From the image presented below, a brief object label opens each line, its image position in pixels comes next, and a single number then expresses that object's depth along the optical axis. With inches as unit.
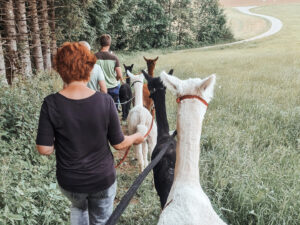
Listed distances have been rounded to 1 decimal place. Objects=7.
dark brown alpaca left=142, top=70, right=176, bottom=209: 111.8
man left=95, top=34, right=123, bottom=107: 199.9
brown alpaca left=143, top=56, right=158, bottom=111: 255.3
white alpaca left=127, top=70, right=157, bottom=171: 175.0
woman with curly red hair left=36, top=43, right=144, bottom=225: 70.9
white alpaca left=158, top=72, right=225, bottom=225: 70.4
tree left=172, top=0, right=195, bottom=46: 1609.3
